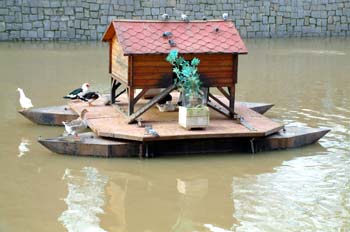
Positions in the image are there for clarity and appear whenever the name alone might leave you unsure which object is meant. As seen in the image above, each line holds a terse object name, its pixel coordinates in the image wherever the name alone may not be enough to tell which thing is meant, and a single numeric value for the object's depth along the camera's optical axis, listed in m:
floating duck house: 14.57
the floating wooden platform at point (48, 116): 16.44
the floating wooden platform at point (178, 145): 13.86
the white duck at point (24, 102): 16.42
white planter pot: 14.07
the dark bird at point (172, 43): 14.70
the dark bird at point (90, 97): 16.57
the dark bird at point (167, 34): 14.94
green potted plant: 14.11
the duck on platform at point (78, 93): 16.80
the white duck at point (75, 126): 13.94
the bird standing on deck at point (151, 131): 13.65
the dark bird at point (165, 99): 16.30
